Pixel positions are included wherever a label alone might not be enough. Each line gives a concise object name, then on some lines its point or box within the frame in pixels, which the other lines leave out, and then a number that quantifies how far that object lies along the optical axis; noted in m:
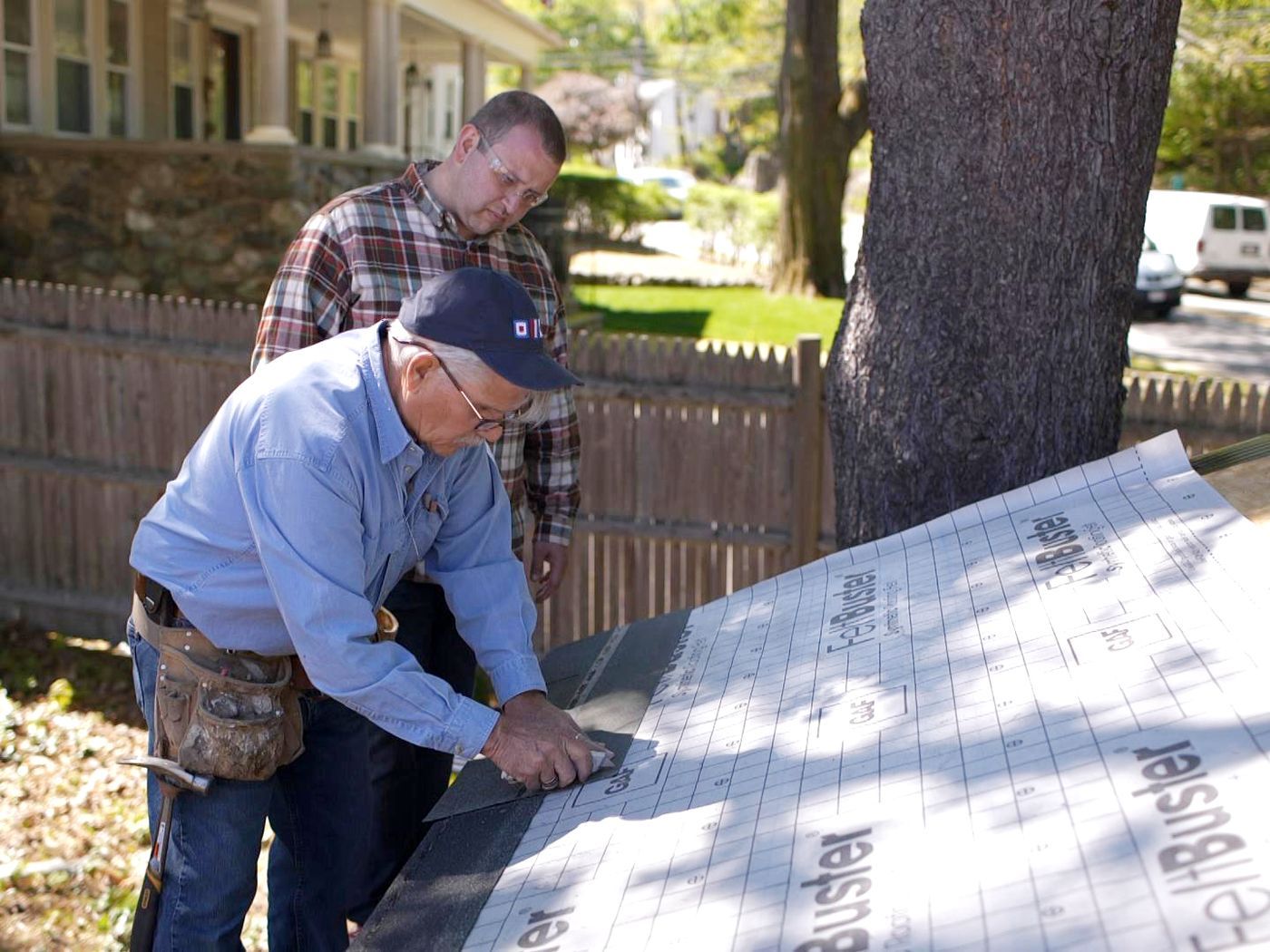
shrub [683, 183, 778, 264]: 26.85
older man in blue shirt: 2.15
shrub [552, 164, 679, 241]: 26.48
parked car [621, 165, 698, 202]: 48.17
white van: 25.22
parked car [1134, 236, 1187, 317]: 21.05
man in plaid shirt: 3.04
